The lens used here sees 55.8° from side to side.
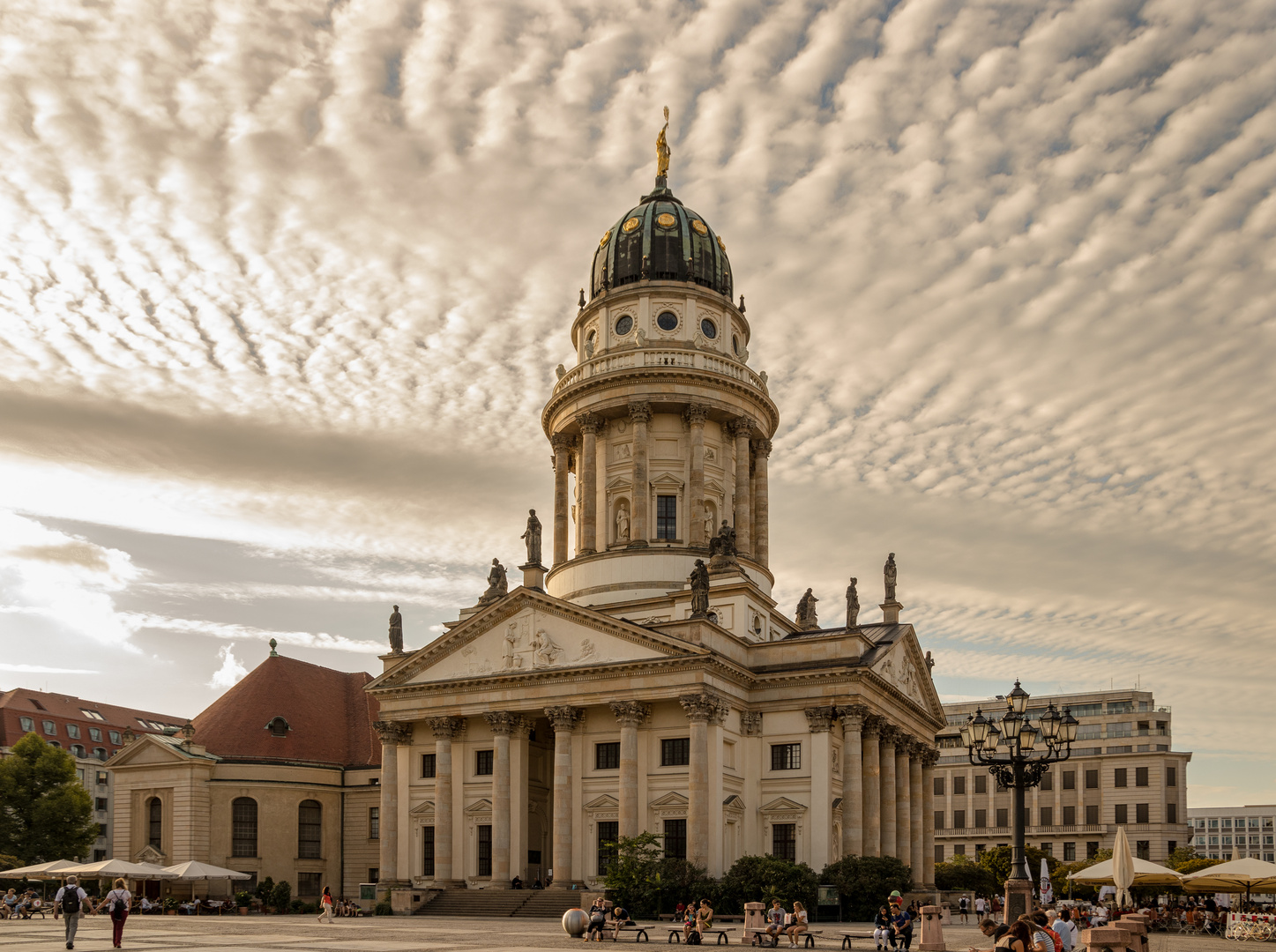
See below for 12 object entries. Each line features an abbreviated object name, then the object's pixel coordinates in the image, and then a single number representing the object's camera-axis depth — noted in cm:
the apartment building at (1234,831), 18162
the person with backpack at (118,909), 2894
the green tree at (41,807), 7225
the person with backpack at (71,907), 2856
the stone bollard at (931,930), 3197
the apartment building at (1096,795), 10831
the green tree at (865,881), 4969
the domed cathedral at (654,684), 5269
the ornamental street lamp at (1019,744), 2812
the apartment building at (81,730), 9362
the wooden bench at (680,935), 3502
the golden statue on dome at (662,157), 7600
